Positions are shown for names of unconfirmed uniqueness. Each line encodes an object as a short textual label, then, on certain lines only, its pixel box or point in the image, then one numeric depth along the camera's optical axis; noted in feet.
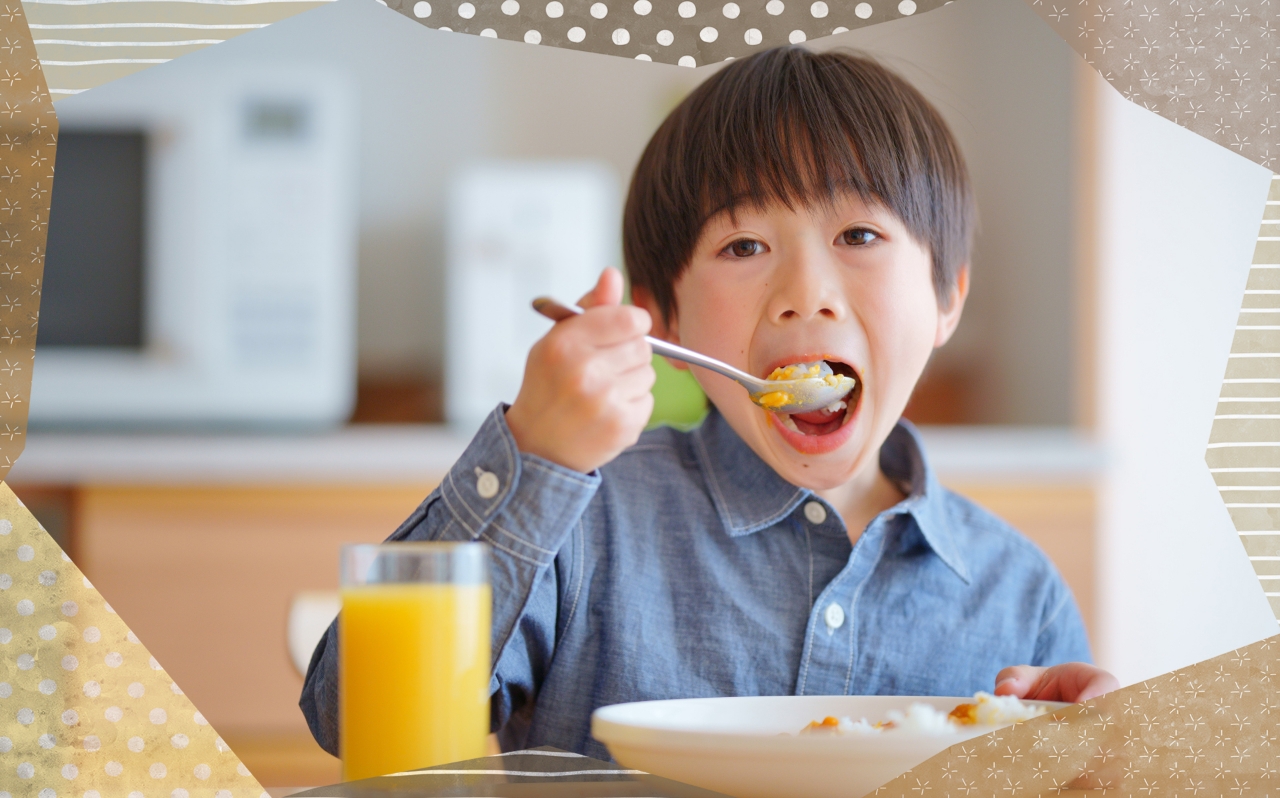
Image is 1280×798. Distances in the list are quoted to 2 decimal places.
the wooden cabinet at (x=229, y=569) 6.42
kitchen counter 6.41
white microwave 6.88
